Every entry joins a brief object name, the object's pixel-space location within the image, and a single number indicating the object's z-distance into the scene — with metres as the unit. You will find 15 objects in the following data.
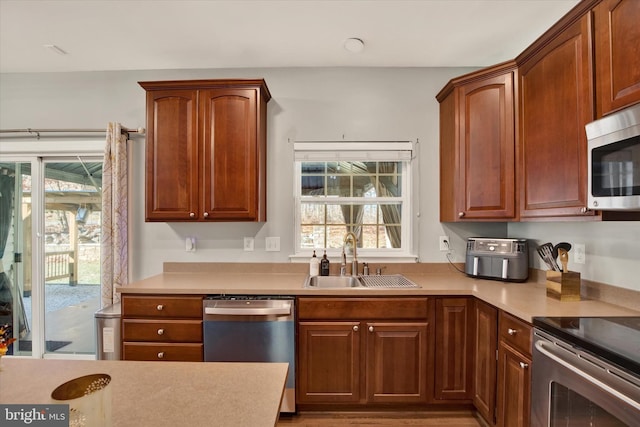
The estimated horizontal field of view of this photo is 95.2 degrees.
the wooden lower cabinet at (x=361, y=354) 1.97
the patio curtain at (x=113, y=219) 2.41
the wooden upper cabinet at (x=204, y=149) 2.24
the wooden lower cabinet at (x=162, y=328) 1.98
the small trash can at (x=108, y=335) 2.12
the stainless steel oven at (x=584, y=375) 0.97
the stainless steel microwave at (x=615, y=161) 1.16
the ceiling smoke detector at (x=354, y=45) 2.17
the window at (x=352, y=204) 2.62
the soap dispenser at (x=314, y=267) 2.38
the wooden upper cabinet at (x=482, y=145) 1.98
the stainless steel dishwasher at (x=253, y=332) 1.94
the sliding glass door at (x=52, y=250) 2.67
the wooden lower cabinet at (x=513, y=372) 1.45
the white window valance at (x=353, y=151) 2.55
